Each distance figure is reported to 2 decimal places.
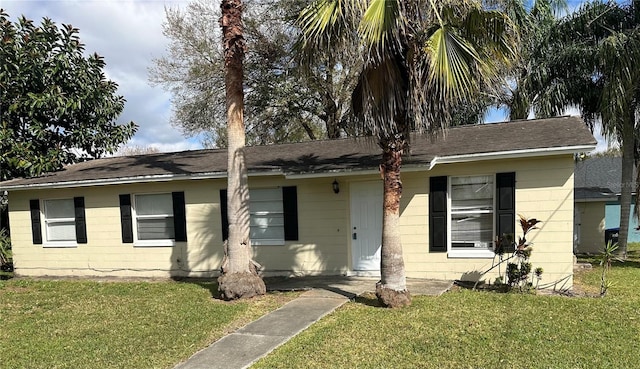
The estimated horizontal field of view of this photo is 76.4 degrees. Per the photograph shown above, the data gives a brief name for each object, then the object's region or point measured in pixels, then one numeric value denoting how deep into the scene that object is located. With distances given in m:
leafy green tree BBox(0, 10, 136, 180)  12.50
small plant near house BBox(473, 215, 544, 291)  7.57
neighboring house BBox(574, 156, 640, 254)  14.68
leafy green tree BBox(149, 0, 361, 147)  16.97
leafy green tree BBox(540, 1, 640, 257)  10.39
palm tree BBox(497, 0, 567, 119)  12.95
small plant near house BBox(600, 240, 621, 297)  7.20
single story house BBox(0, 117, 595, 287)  8.08
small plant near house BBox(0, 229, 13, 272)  12.59
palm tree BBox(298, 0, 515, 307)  6.00
